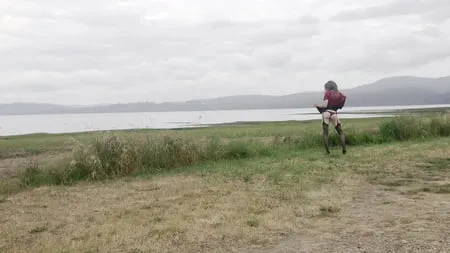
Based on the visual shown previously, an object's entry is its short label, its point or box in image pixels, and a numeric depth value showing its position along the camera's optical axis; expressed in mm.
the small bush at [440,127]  17922
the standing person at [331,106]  13172
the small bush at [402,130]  17234
